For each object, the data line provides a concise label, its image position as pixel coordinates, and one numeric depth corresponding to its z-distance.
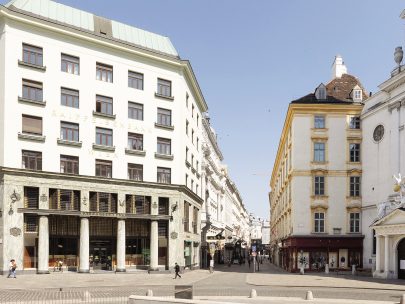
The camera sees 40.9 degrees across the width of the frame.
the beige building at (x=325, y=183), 62.38
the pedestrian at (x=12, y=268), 44.78
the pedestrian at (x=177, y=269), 48.87
